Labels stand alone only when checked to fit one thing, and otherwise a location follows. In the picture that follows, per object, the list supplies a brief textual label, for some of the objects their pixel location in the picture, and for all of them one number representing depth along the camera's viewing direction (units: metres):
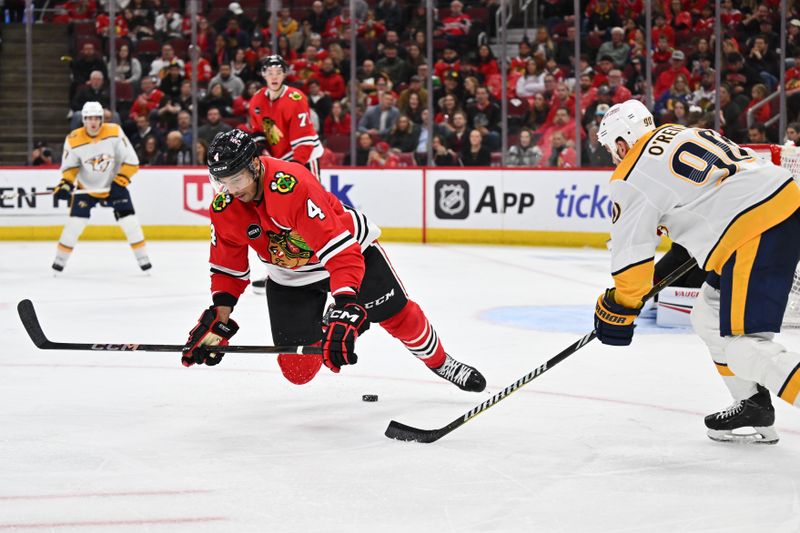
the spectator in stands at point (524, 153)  18.80
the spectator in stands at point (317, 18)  21.56
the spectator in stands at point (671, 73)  18.11
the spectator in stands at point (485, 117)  19.19
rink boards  18.58
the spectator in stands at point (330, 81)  20.61
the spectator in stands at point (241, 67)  21.73
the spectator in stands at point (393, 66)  20.31
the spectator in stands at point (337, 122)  20.22
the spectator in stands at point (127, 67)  21.06
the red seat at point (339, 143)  20.14
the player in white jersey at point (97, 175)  15.16
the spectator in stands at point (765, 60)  17.33
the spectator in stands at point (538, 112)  18.85
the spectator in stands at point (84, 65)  21.31
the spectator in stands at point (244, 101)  21.32
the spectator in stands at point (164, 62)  21.56
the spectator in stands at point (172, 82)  21.27
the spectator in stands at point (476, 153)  19.17
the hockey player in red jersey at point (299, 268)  5.95
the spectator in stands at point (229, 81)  21.37
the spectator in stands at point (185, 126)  20.34
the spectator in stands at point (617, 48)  18.67
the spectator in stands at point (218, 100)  20.91
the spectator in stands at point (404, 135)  19.67
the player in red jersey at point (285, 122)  12.94
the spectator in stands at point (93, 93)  20.91
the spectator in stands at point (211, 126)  20.45
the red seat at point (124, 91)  20.86
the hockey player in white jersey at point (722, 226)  5.61
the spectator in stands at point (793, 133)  14.66
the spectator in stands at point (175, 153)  20.22
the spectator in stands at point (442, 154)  19.37
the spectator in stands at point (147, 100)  21.02
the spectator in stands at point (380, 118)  19.87
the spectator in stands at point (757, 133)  16.92
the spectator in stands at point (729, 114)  17.31
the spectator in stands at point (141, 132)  20.66
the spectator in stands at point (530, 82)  19.11
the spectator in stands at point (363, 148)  19.83
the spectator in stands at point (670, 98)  17.95
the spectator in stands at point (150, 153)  20.36
